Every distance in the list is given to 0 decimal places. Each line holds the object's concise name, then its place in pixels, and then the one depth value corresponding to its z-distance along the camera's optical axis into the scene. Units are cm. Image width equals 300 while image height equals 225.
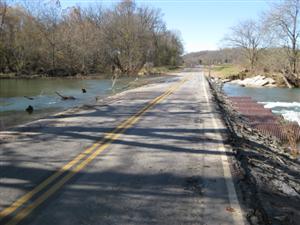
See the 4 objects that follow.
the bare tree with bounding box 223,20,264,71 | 8194
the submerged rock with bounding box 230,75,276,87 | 5606
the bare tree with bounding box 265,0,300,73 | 6186
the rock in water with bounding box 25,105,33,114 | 2430
